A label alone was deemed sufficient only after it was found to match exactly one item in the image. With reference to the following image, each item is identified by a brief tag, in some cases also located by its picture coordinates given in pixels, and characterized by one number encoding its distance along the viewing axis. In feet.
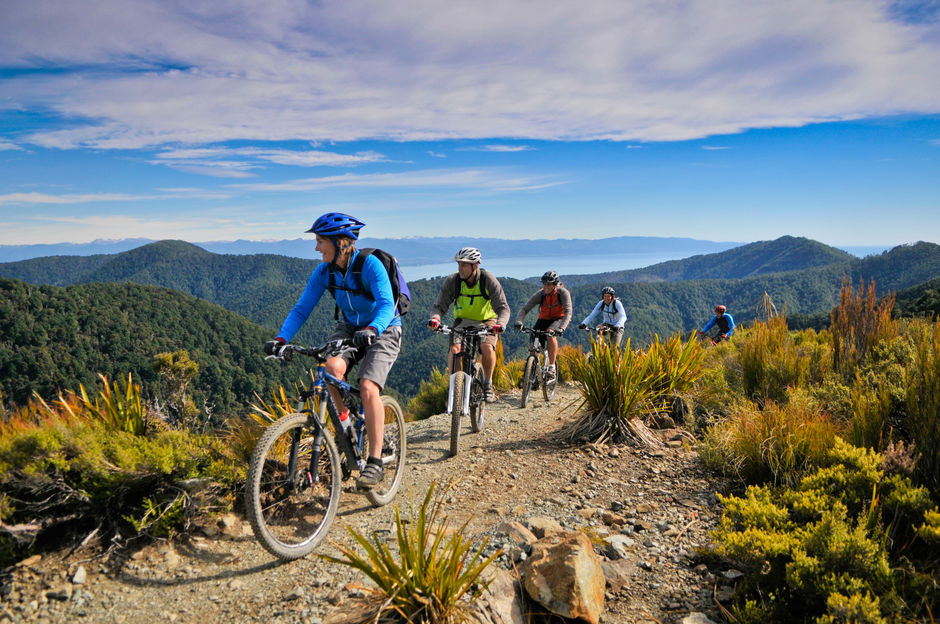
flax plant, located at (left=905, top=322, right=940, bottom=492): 9.46
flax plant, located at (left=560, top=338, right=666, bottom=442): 17.26
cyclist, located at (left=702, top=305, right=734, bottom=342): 40.26
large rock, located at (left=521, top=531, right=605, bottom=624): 8.04
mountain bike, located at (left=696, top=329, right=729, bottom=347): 36.65
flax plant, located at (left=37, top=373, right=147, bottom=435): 11.75
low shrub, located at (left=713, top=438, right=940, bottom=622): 7.18
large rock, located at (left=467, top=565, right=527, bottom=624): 7.77
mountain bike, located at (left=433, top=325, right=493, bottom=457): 17.43
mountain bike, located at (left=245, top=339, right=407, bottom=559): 9.50
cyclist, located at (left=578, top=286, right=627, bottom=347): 30.71
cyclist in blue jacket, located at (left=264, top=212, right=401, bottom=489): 11.57
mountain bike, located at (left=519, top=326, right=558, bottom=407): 25.45
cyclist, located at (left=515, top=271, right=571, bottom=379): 25.16
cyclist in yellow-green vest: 19.45
